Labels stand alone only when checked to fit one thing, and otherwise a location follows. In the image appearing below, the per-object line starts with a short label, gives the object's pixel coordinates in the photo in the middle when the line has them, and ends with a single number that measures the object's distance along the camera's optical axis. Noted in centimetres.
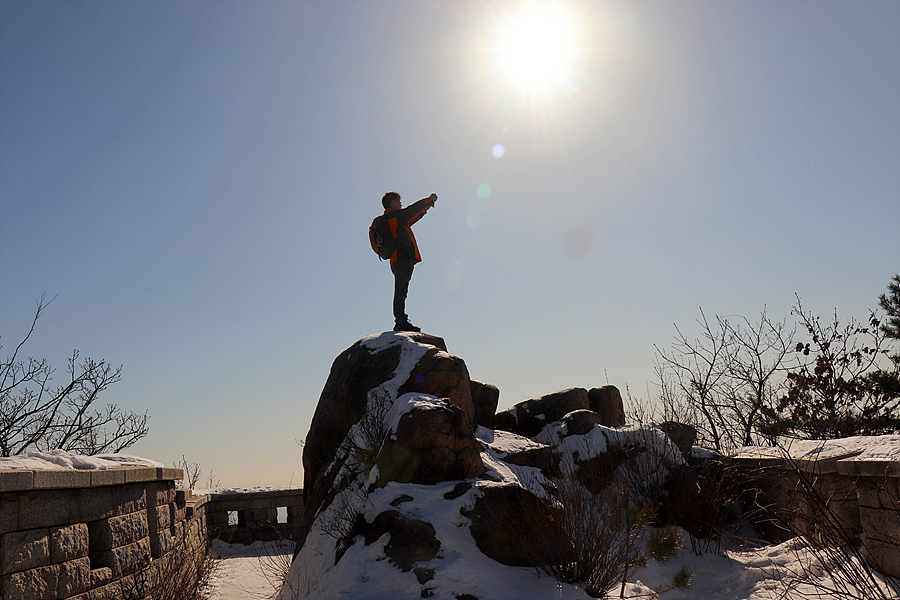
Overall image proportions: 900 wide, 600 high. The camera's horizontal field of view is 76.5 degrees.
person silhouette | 1027
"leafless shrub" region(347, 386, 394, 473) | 729
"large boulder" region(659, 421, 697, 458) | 978
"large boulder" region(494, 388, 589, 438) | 1091
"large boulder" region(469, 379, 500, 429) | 1046
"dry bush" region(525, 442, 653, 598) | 539
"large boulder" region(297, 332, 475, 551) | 826
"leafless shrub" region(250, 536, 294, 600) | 757
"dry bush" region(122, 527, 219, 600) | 619
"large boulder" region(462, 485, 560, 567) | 557
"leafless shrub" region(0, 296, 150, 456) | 1215
